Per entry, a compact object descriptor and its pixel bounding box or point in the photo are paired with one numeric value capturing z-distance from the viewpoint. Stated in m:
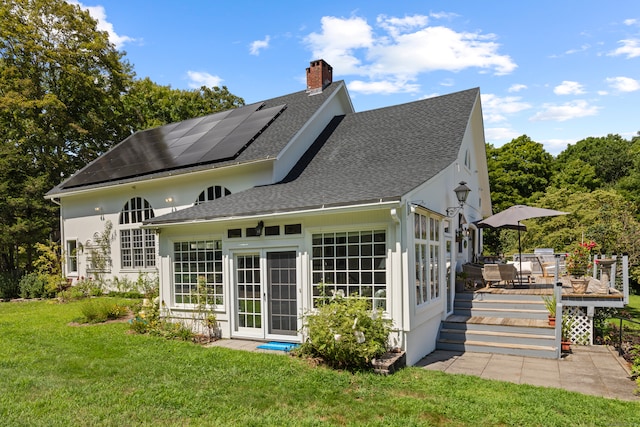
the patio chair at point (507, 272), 10.88
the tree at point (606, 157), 37.25
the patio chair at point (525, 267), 13.92
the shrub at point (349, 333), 6.57
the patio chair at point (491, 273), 11.00
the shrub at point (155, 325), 8.91
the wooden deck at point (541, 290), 8.68
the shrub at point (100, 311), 10.82
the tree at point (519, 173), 35.69
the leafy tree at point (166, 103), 29.50
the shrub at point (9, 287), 17.05
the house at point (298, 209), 7.54
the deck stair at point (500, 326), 8.23
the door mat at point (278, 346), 7.89
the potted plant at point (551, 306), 8.69
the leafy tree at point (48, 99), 19.08
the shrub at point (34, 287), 16.47
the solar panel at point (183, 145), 13.42
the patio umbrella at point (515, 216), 11.16
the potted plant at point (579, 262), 11.04
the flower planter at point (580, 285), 9.15
